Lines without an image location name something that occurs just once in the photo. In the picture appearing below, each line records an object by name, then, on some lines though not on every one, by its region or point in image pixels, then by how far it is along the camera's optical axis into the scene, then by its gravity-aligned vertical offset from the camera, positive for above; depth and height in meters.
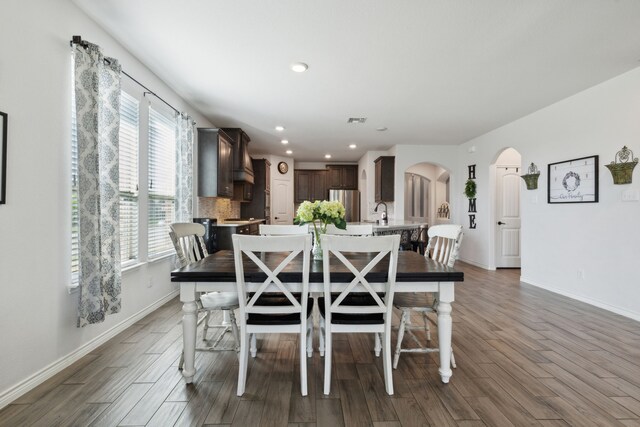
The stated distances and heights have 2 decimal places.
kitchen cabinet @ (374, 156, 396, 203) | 7.02 +0.82
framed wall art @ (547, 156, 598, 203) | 3.75 +0.42
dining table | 1.91 -0.45
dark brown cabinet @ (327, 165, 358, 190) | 8.97 +1.05
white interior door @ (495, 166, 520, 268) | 6.05 -0.16
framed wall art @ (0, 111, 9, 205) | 1.77 +0.33
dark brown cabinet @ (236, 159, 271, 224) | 7.41 +0.40
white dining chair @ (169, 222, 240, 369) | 2.22 -0.65
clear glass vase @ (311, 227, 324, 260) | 2.40 -0.29
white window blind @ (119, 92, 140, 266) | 2.98 +0.35
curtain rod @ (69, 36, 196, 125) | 2.25 +1.31
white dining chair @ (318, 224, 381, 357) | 3.23 -0.20
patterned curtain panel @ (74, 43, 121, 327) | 2.27 +0.24
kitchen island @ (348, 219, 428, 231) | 4.75 -0.23
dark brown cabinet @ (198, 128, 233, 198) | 4.73 +0.78
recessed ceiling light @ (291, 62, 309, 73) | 3.09 +1.50
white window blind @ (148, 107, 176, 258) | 3.53 +0.38
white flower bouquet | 2.31 -0.01
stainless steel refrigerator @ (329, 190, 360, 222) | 8.63 +0.36
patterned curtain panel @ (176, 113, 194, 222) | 4.05 +0.59
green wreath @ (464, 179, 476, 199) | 6.32 +0.50
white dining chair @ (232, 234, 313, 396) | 1.77 -0.57
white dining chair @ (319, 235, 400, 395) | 1.77 -0.57
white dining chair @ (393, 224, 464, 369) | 2.21 -0.68
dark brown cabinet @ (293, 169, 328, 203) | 8.94 +0.83
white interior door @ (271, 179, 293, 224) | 8.50 +0.31
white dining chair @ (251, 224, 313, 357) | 3.11 -0.18
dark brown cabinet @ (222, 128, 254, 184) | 5.68 +1.09
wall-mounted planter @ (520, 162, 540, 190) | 4.65 +0.56
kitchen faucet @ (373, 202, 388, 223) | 7.45 +0.15
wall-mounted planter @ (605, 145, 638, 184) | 3.31 +0.52
